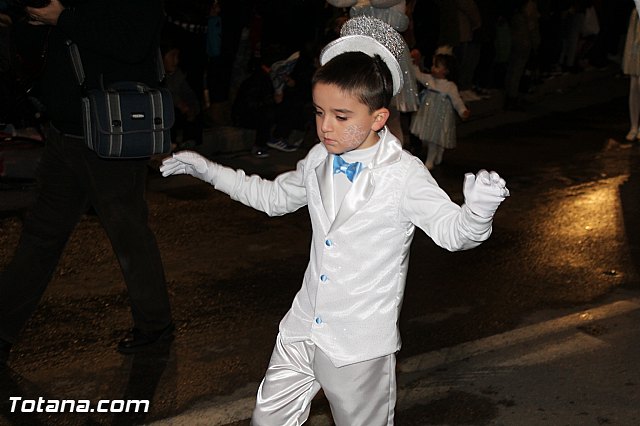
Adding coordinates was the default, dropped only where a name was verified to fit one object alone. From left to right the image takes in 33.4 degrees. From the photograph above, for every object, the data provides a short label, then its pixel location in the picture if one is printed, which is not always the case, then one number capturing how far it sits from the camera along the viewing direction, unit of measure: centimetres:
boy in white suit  359
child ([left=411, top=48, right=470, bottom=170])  1038
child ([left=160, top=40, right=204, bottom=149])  991
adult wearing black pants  487
